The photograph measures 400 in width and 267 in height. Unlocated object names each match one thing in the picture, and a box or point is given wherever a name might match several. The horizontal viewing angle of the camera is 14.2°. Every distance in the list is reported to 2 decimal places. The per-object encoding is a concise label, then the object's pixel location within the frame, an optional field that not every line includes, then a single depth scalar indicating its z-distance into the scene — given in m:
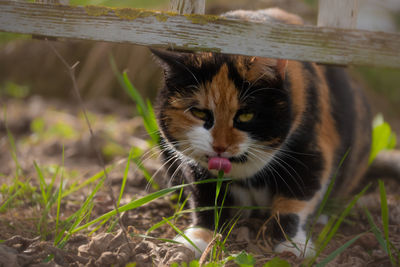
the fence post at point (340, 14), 1.33
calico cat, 1.36
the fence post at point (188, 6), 1.32
